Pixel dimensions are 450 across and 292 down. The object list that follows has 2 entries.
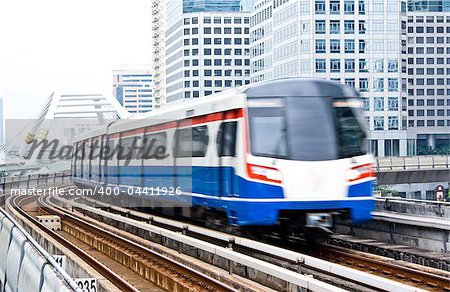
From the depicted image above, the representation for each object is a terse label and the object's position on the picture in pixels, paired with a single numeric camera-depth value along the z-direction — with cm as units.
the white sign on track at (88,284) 1064
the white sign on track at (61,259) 1286
